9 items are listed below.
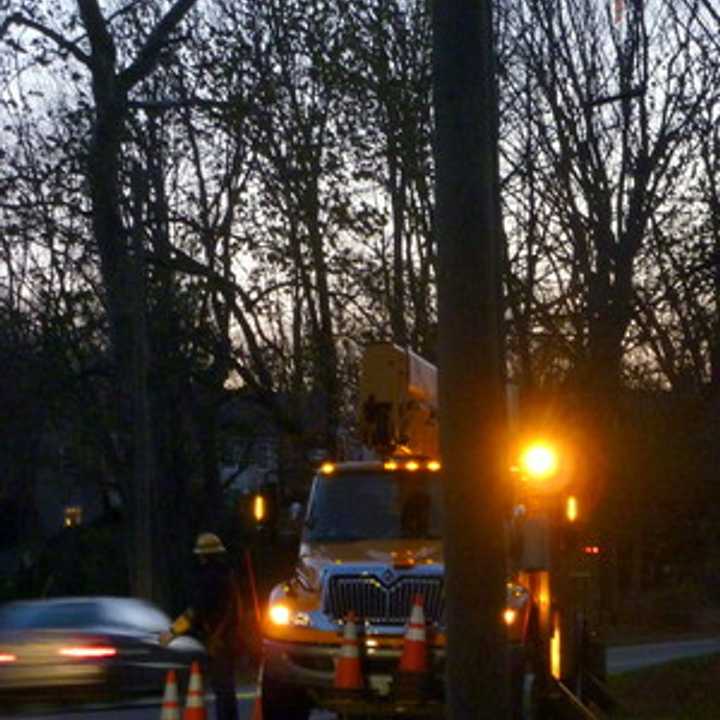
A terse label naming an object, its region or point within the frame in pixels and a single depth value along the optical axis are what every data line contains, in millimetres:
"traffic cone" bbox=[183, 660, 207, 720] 13648
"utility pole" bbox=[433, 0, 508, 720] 8344
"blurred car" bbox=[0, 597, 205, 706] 17594
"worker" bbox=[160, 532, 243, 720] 16625
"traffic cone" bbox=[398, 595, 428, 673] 15781
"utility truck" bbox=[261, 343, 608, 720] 16406
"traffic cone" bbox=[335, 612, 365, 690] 16141
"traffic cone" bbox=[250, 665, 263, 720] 17219
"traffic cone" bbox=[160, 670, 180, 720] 12932
